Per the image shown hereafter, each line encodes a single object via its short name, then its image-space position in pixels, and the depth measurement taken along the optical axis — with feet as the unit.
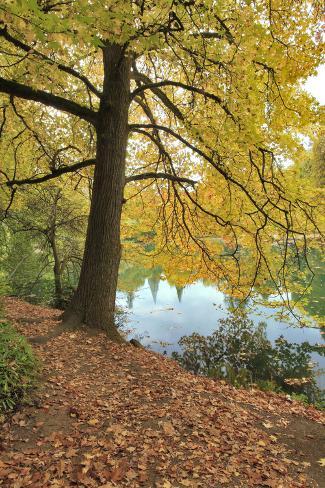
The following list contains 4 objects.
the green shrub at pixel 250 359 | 30.58
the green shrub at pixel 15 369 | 12.27
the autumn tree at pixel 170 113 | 13.93
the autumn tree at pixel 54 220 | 35.55
